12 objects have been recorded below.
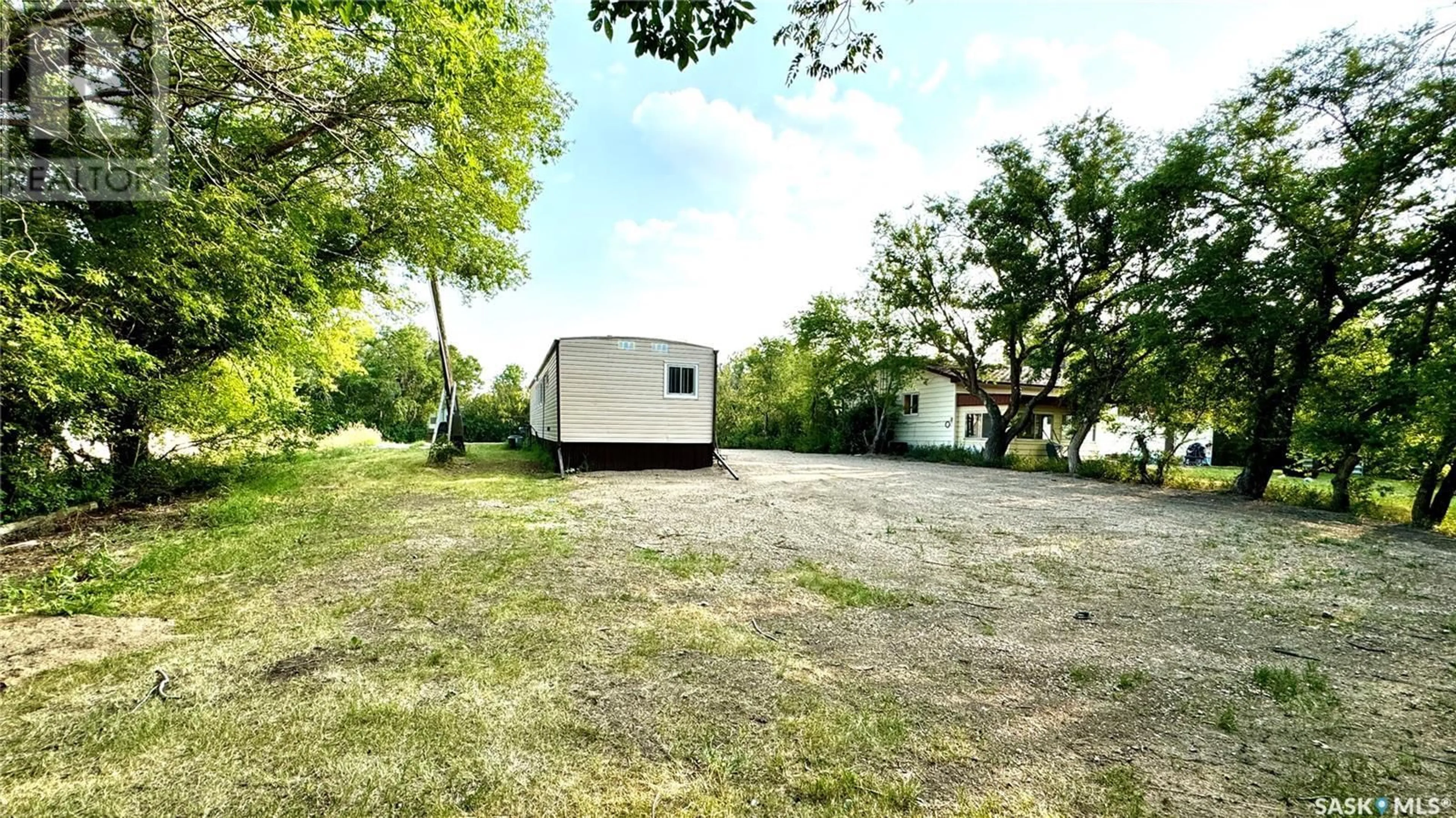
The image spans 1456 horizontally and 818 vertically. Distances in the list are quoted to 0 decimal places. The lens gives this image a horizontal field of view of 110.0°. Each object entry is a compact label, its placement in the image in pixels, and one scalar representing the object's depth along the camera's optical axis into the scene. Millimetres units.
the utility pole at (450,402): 13438
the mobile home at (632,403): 10820
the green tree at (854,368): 19328
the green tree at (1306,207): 7477
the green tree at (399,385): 29531
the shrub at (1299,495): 8625
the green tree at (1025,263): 13750
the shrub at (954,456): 16125
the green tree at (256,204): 4062
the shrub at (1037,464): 14172
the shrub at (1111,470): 11824
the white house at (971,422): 18250
